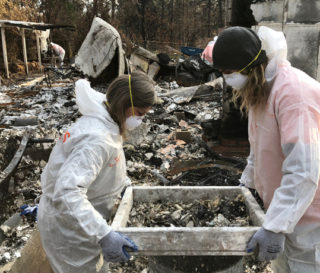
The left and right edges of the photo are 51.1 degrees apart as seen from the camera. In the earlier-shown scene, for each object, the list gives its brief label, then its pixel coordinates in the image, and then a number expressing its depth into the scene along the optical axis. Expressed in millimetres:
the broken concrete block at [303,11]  3801
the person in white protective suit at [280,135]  1736
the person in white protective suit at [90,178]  1906
